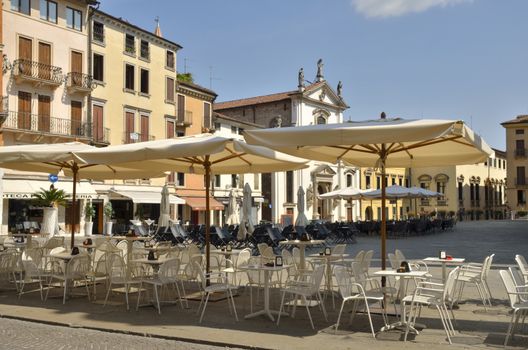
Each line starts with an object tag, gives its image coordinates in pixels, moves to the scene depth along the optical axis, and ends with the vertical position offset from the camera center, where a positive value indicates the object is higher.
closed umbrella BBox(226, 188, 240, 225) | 26.08 -0.35
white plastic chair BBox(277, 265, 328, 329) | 7.45 -1.08
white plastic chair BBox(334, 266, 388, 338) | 7.04 -1.06
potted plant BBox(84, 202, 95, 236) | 30.67 -0.70
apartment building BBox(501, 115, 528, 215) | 68.38 +5.06
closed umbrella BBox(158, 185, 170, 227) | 23.69 -0.06
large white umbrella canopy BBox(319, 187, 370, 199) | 29.64 +0.50
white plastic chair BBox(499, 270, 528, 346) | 6.39 -1.11
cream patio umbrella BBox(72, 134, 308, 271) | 8.46 +0.79
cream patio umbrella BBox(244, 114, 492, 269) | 6.81 +0.83
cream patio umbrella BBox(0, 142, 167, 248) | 9.85 +0.80
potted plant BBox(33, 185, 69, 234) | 24.20 -0.04
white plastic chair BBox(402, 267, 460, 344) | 6.71 -1.11
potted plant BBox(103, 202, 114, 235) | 31.80 -0.57
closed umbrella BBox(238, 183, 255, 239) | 19.75 -0.52
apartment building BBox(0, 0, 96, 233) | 28.09 +6.12
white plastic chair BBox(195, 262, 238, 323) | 7.87 -1.13
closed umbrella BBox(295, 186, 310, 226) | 24.80 -0.31
